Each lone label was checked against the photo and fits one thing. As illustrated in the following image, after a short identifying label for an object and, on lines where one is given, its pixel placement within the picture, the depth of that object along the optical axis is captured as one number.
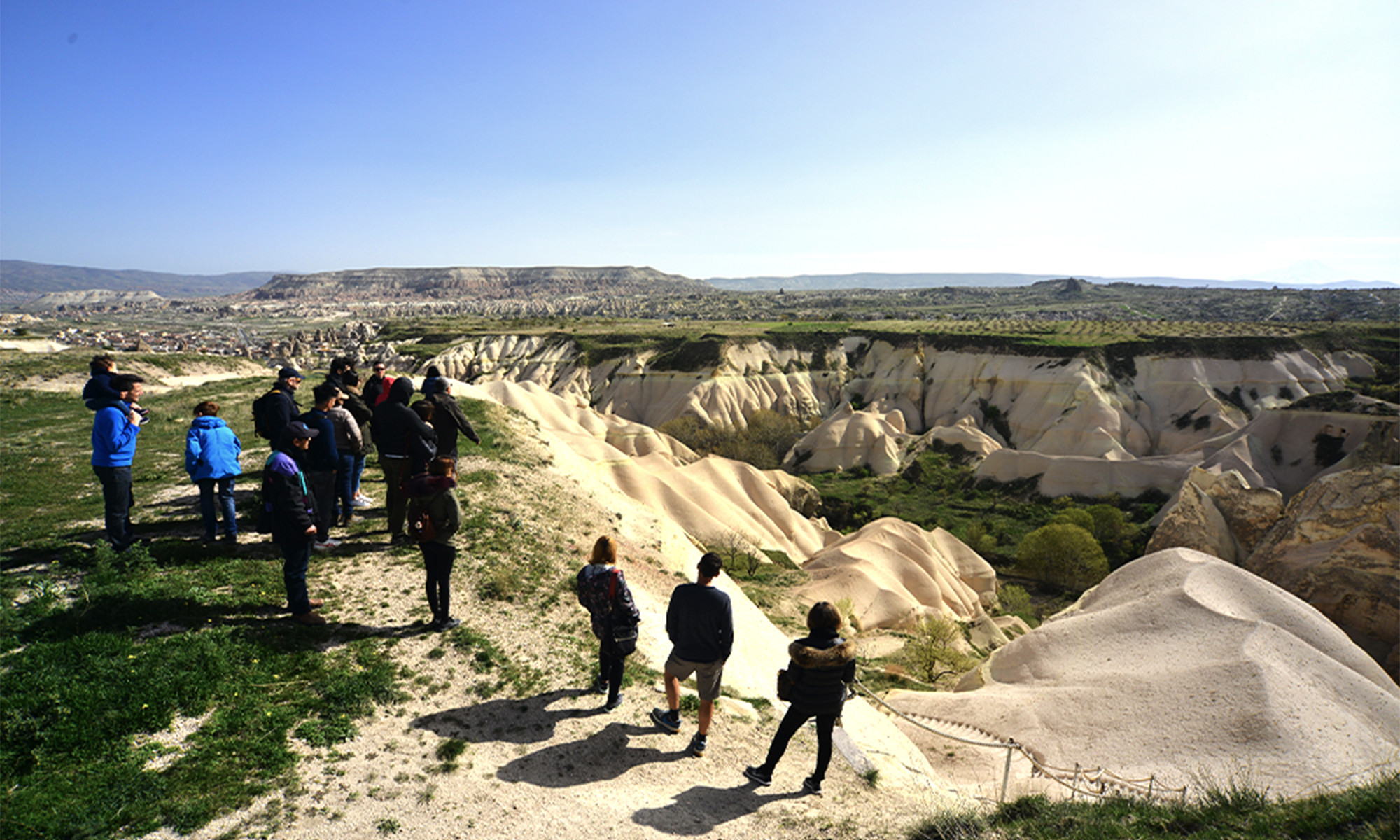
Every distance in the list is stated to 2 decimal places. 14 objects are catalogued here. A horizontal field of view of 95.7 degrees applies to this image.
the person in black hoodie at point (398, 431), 10.06
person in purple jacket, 7.60
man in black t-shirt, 6.77
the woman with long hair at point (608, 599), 7.14
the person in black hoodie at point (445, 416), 11.04
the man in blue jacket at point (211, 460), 9.54
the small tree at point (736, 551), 26.73
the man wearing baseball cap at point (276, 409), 9.86
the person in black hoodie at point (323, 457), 9.55
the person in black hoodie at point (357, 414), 12.05
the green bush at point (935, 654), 19.69
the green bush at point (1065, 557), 38.66
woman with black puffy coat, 6.32
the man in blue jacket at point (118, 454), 8.87
